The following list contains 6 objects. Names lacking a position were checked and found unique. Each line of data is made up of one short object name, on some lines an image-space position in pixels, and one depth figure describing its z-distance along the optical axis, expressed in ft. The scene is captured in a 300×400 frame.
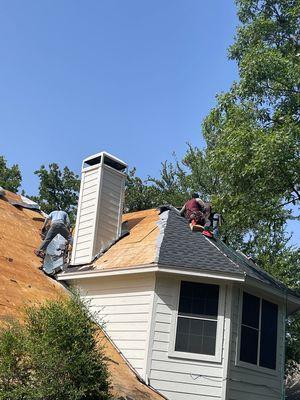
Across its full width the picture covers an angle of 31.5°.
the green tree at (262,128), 35.32
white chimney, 40.54
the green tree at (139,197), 86.48
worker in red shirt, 39.91
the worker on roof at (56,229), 42.04
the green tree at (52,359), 22.76
